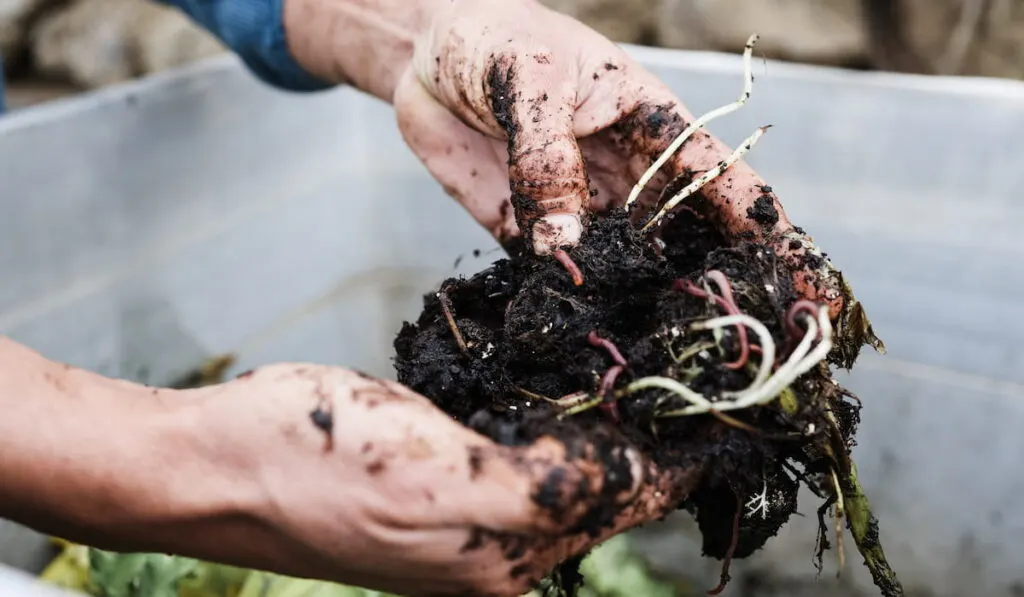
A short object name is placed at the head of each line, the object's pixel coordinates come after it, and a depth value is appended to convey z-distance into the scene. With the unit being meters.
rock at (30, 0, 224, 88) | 1.41
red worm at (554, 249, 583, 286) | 0.43
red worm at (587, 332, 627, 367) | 0.41
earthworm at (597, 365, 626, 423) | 0.40
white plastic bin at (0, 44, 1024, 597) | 0.56
